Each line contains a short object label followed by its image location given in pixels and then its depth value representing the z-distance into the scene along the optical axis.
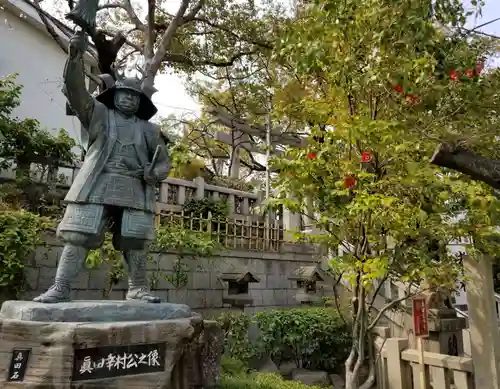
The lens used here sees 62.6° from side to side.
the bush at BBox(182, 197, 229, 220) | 9.38
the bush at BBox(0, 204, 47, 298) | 5.12
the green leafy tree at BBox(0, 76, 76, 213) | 7.62
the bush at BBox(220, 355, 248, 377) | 5.91
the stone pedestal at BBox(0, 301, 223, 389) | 2.92
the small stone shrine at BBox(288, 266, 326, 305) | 8.44
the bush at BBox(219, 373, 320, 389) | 4.70
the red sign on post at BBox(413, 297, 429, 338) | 5.61
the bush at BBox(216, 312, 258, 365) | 7.04
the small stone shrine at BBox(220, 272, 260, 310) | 7.34
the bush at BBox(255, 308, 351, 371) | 7.46
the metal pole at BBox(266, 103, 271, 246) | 9.44
